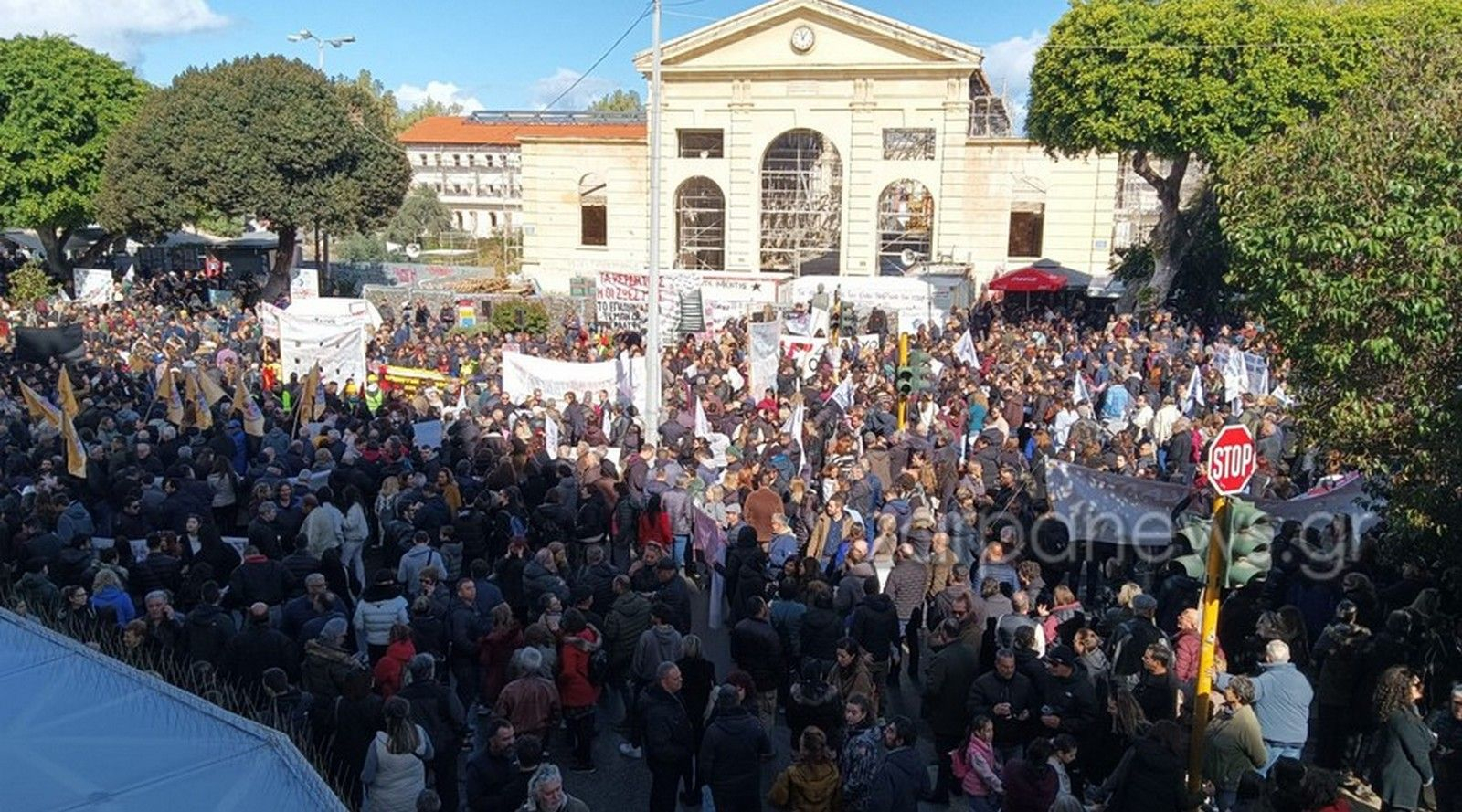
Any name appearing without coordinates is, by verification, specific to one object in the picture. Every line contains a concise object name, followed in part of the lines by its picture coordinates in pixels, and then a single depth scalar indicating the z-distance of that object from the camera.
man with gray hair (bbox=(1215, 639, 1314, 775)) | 7.55
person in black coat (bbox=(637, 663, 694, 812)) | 7.49
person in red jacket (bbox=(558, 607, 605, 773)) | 8.41
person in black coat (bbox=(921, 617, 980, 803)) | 8.13
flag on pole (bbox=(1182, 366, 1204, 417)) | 17.67
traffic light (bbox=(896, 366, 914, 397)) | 14.95
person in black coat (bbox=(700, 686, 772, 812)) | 7.04
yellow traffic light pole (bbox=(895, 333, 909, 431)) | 15.38
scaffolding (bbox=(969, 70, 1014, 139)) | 47.03
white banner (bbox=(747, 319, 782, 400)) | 19.36
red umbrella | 36.25
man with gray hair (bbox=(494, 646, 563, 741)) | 7.62
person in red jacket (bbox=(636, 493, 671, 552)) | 12.18
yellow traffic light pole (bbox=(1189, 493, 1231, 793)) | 6.88
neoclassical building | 40.69
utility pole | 16.34
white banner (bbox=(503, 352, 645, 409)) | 18.66
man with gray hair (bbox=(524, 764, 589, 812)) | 5.94
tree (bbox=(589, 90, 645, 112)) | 96.69
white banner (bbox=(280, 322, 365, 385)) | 20.06
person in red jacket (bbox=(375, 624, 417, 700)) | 8.02
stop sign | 6.92
